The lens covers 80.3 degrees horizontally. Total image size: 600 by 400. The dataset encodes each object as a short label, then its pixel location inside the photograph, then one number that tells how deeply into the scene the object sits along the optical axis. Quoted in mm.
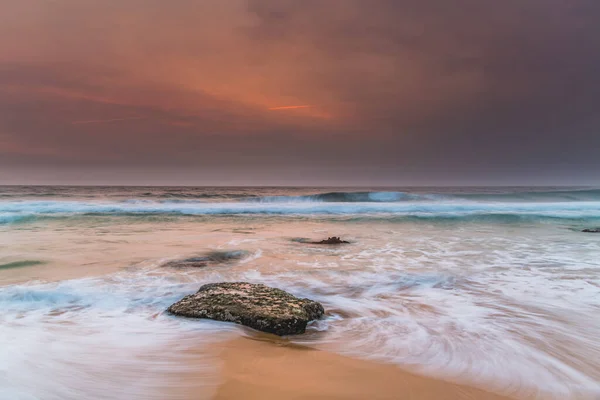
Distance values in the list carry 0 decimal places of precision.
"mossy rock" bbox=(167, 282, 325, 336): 3122
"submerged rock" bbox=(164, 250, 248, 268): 6266
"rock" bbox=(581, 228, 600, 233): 11431
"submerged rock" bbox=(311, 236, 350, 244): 8945
